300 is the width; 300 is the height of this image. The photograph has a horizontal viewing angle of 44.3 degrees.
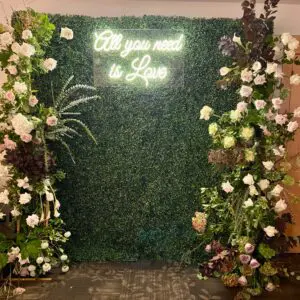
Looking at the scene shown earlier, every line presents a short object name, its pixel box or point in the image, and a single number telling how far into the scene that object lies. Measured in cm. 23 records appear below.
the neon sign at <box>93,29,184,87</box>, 329
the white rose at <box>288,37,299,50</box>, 279
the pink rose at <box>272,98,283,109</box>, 282
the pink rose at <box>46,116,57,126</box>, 296
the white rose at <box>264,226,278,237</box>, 282
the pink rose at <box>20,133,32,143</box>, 286
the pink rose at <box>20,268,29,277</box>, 311
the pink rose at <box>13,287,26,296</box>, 291
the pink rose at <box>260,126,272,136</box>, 284
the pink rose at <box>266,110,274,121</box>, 287
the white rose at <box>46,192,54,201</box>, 304
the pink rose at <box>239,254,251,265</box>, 285
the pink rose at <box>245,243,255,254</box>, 284
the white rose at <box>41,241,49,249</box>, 303
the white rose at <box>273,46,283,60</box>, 286
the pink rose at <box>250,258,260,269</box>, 283
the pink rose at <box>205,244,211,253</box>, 311
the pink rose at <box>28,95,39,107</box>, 297
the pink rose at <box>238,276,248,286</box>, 287
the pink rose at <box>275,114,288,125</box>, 281
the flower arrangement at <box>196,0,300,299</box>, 284
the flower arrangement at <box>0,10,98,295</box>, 293
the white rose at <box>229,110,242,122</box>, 290
